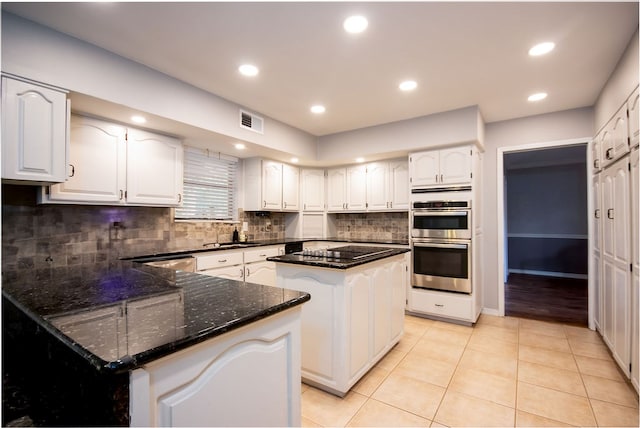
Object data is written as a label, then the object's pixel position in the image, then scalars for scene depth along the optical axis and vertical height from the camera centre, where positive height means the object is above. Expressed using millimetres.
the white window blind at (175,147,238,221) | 3710 +439
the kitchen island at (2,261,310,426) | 713 -388
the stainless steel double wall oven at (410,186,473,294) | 3475 -243
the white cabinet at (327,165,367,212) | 4570 +472
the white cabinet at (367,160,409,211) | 4215 +476
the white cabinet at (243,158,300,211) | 4184 +481
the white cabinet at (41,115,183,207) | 2408 +465
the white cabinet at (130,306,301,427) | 750 -484
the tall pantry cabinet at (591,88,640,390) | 2023 -134
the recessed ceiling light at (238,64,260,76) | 2459 +1254
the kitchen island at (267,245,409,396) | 2039 -678
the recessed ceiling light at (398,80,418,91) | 2771 +1266
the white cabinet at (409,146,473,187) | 3498 +632
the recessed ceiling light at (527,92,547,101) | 3053 +1270
